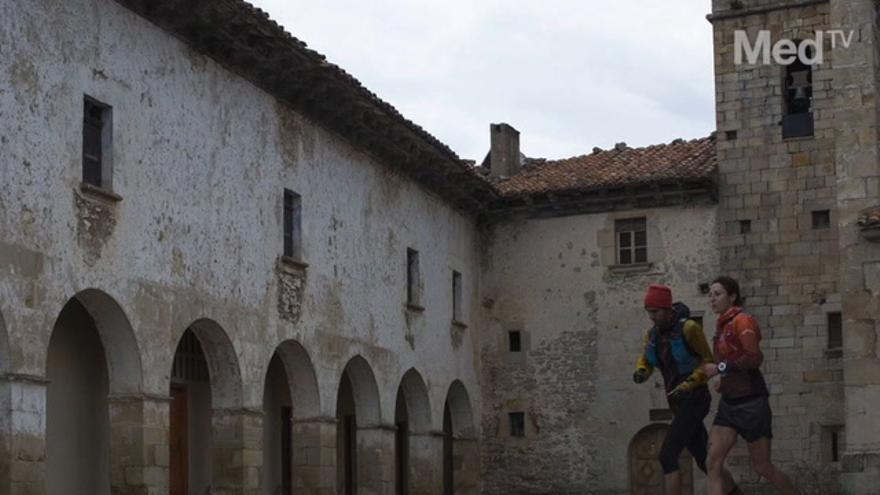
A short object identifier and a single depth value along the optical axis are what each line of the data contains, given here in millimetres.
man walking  11023
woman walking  10789
